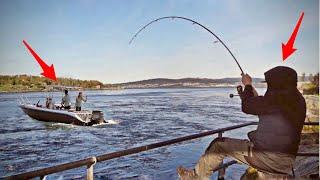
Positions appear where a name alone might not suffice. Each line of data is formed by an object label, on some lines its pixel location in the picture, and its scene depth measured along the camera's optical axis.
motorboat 18.83
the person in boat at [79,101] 18.36
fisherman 1.85
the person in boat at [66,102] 18.86
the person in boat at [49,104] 19.92
